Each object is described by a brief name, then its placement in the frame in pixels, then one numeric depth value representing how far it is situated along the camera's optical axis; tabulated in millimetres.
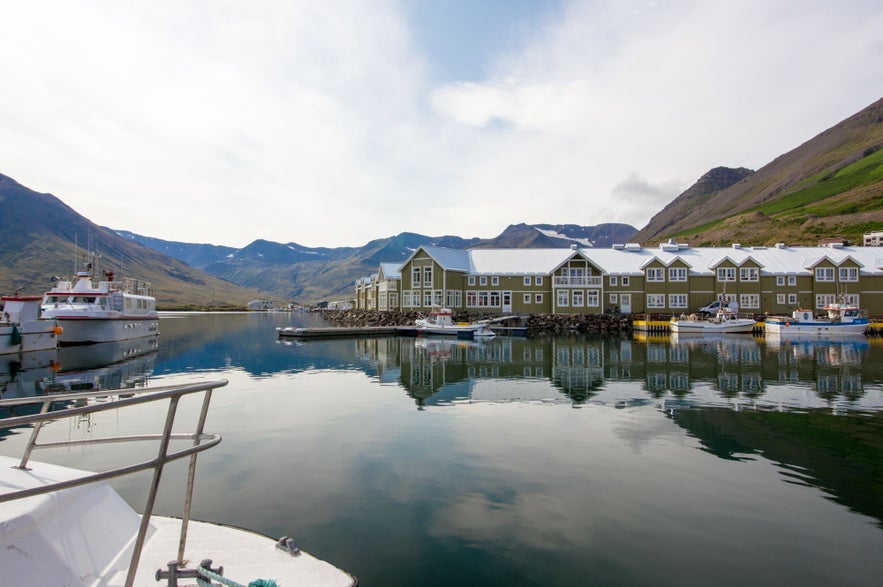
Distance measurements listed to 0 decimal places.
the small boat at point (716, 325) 56875
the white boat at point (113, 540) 4141
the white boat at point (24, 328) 33062
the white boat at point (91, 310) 40250
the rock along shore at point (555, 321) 63906
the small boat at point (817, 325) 53969
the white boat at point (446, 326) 54425
